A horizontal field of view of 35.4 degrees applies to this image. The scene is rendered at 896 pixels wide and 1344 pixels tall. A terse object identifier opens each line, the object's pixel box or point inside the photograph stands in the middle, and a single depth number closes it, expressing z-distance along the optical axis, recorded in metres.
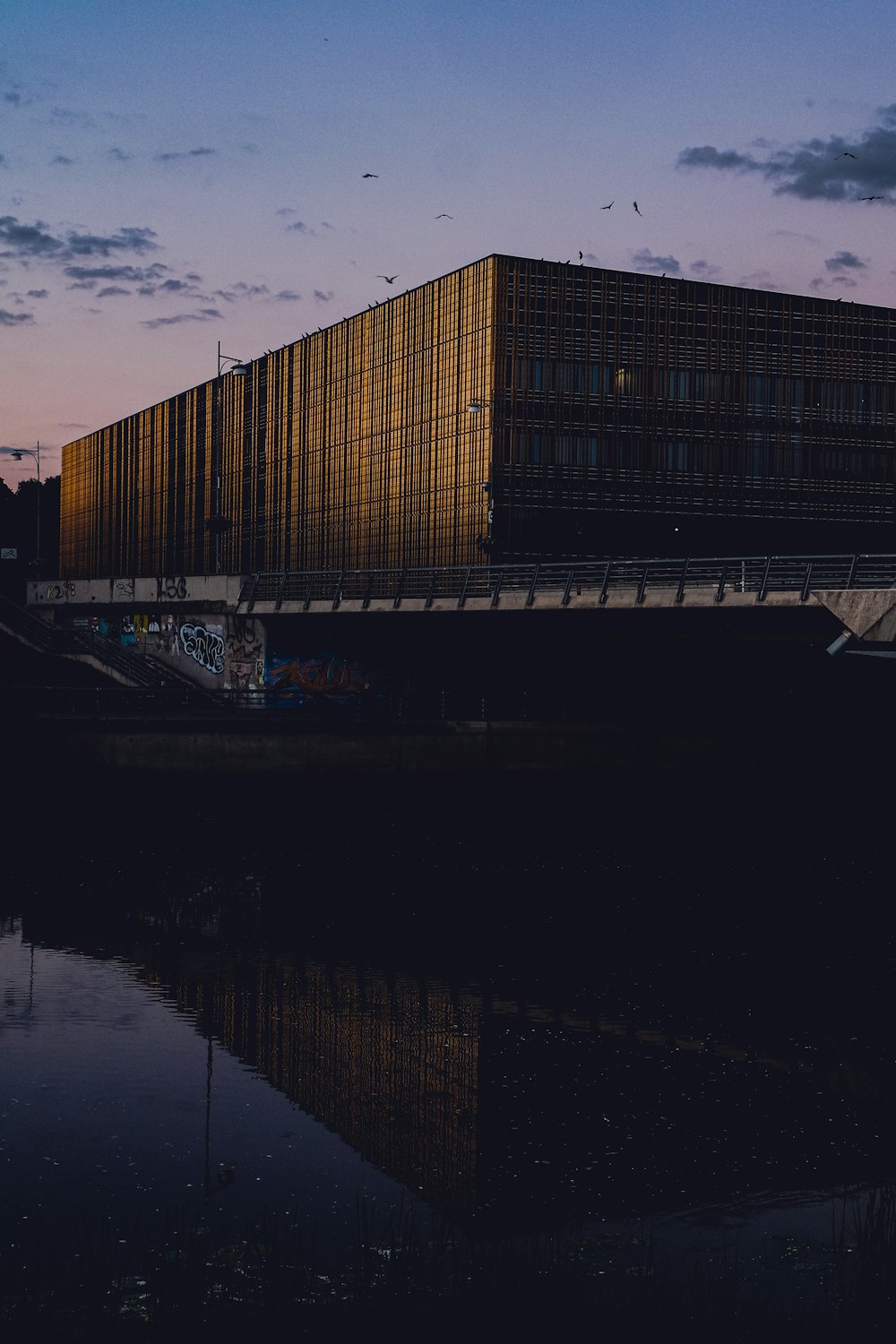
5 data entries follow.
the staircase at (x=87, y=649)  62.34
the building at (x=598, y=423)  73.19
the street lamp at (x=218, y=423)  94.76
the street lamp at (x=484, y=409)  71.12
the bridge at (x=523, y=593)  41.19
